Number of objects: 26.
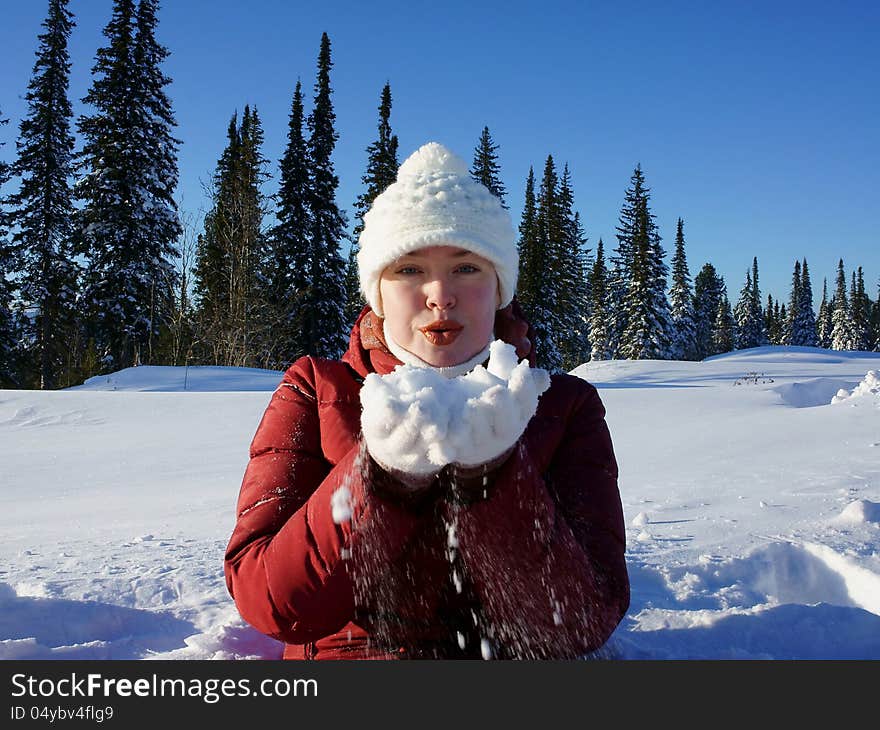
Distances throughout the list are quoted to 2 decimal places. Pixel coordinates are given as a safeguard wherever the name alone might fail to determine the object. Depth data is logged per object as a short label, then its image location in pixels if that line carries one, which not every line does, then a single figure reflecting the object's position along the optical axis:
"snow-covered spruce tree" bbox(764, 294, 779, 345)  75.31
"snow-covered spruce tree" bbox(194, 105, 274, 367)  21.61
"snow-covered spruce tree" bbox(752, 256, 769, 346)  65.56
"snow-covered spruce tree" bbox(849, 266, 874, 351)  58.12
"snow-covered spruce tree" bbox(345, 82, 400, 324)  23.12
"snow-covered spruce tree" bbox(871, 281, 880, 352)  65.13
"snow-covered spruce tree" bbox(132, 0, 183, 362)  22.55
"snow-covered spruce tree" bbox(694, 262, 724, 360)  60.41
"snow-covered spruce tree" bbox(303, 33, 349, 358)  27.28
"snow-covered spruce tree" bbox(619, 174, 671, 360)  37.34
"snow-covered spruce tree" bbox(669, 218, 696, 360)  47.69
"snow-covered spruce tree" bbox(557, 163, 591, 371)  34.59
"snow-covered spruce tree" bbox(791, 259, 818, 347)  64.06
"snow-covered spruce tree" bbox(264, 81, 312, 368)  27.34
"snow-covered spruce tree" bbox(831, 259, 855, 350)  58.81
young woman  1.10
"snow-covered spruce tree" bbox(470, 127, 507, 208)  31.70
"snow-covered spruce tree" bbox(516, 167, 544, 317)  32.96
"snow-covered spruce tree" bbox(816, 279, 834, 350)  72.75
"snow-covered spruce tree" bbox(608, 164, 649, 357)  37.78
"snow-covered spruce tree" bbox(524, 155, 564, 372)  32.97
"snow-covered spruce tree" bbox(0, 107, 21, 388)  23.39
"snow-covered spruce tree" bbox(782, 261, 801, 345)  65.56
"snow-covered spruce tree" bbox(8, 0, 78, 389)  22.89
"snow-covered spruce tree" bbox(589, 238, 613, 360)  45.72
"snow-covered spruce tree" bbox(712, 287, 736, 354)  63.12
